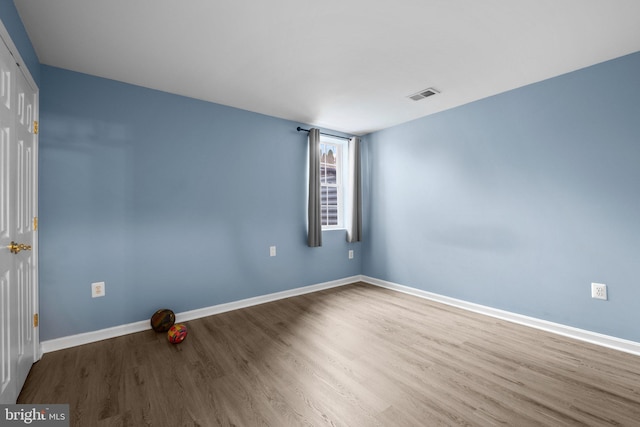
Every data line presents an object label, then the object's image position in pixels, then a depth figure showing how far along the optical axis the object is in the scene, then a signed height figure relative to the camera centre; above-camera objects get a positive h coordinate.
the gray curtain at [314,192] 4.09 +0.32
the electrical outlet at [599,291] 2.53 -0.70
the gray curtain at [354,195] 4.59 +0.30
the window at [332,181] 4.63 +0.55
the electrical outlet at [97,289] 2.65 -0.68
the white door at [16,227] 1.60 -0.07
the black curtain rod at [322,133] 4.05 +1.23
